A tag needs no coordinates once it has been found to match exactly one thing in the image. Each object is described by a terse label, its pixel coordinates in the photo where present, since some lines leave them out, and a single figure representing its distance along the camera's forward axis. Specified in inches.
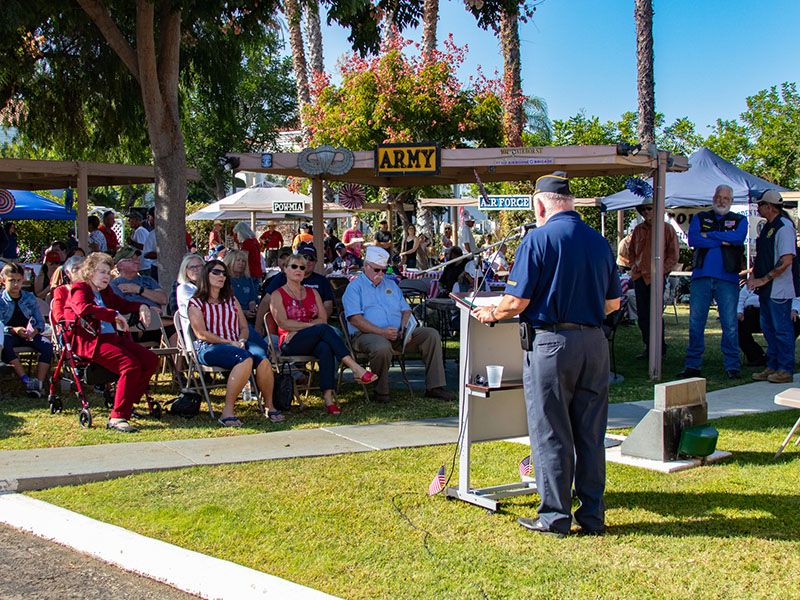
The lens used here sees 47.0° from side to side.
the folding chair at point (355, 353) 370.3
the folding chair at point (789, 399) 249.3
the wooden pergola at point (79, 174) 481.1
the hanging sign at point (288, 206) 761.0
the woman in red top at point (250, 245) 546.3
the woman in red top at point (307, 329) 342.6
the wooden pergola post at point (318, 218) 460.8
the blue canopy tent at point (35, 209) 866.8
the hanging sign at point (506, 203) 574.2
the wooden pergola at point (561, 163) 395.9
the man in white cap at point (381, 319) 366.3
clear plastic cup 216.8
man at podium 192.9
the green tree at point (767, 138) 1208.8
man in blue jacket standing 400.2
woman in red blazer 311.9
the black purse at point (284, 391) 336.2
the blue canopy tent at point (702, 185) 716.7
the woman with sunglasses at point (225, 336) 319.3
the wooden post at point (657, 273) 409.4
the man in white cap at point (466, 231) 920.3
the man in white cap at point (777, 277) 386.9
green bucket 253.0
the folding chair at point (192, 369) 326.6
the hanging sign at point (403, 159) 412.5
